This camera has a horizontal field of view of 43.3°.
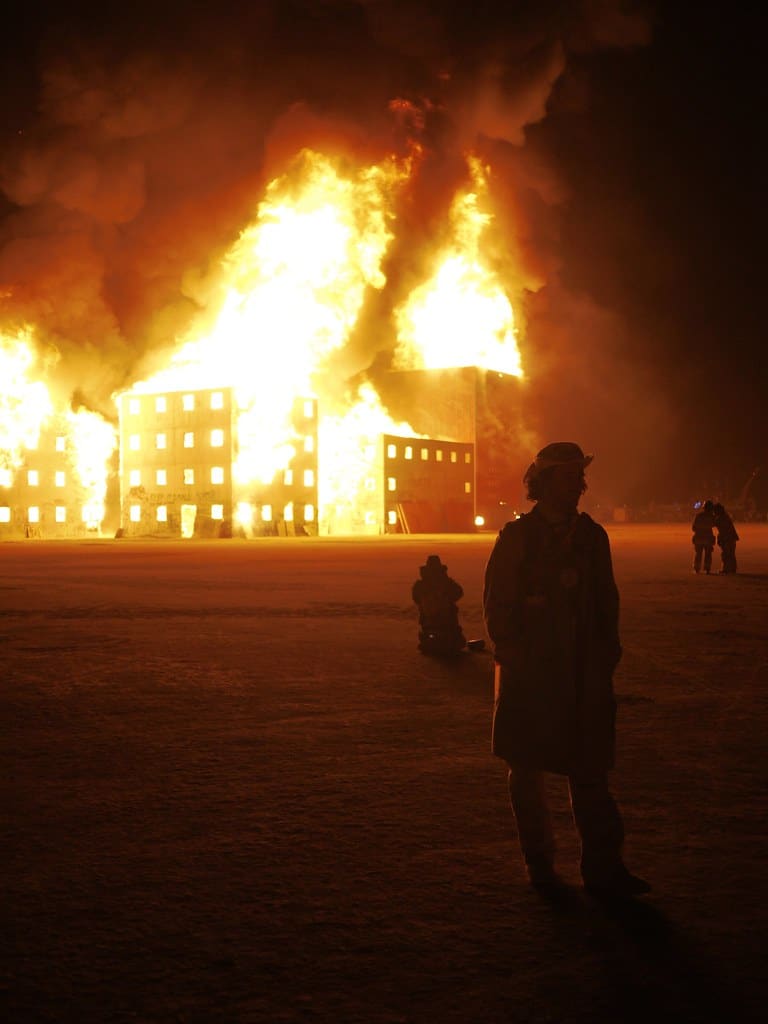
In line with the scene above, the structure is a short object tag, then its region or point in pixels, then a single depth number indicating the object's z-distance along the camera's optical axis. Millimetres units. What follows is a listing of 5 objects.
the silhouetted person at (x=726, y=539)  24156
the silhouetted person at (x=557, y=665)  4160
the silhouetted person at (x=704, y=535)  24172
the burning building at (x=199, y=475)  61344
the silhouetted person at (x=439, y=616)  11078
